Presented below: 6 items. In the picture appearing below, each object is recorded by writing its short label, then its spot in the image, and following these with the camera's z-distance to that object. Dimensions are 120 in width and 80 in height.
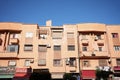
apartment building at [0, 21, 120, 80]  16.80
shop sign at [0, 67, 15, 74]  16.13
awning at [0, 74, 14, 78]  15.86
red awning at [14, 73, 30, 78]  15.89
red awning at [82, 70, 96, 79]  16.19
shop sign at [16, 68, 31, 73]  16.24
